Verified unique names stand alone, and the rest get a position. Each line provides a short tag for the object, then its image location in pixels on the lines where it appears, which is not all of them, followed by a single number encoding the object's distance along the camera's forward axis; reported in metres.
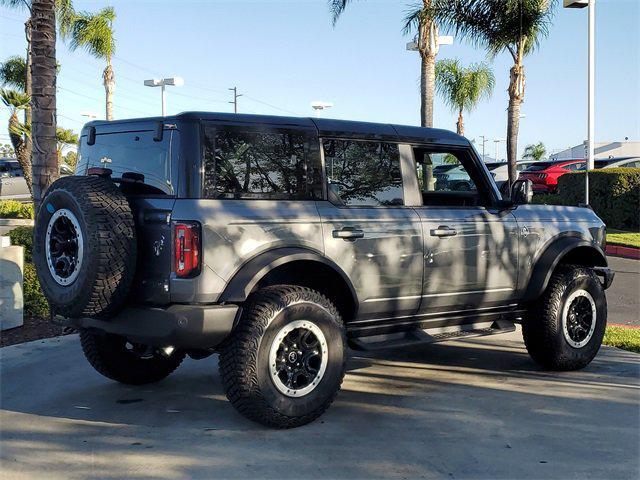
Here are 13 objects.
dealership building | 78.21
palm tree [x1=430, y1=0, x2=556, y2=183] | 18.91
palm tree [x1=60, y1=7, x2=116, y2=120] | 35.00
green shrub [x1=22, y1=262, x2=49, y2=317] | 8.32
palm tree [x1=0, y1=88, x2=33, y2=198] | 26.17
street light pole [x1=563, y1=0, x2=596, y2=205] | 19.80
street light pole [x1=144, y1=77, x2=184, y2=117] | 28.34
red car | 25.88
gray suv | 4.57
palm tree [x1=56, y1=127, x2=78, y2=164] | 35.22
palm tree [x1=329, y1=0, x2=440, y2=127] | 17.94
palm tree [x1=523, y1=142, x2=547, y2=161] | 86.38
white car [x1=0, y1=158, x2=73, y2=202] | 32.12
